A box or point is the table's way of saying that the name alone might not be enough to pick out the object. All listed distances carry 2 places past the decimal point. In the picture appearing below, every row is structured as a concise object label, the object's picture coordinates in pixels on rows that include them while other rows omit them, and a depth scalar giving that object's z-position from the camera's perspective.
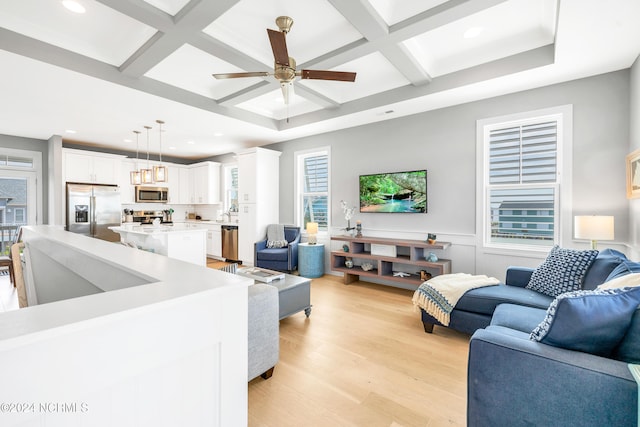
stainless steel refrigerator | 5.34
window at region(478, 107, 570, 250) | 3.26
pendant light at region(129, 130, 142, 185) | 4.47
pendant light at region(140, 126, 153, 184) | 4.36
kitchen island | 3.88
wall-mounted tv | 4.08
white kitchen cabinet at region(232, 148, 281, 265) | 5.55
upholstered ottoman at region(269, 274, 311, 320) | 2.81
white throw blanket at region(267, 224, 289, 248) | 5.30
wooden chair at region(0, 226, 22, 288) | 3.84
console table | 3.75
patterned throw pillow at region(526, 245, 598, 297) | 2.28
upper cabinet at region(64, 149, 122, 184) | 5.42
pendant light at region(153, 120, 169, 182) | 4.09
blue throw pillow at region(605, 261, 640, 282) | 1.73
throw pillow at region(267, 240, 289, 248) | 5.29
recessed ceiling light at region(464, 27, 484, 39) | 2.67
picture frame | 2.49
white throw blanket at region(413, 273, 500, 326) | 2.62
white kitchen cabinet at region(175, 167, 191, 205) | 7.32
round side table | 4.92
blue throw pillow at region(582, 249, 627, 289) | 2.09
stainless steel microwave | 6.59
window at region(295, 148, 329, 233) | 5.29
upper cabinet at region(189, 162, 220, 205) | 7.02
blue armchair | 4.96
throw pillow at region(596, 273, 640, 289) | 1.43
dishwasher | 6.20
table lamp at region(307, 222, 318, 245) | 4.98
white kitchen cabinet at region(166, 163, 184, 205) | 7.10
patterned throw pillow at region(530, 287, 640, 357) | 1.20
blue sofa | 1.10
